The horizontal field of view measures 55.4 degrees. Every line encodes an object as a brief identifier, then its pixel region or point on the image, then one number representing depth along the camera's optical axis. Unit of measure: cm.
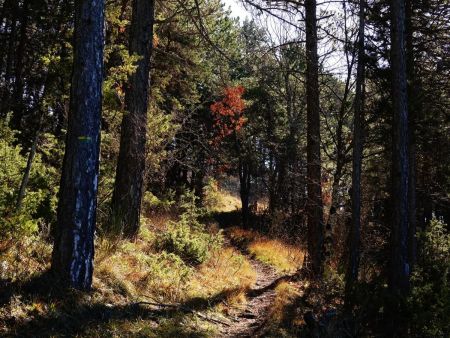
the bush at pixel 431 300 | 649
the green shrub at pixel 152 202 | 1249
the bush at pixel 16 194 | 538
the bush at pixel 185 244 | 932
